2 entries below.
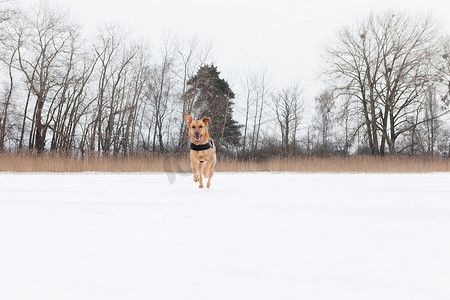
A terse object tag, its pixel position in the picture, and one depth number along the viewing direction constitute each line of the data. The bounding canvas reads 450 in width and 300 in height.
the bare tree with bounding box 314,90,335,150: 44.25
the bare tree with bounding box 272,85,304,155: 39.68
